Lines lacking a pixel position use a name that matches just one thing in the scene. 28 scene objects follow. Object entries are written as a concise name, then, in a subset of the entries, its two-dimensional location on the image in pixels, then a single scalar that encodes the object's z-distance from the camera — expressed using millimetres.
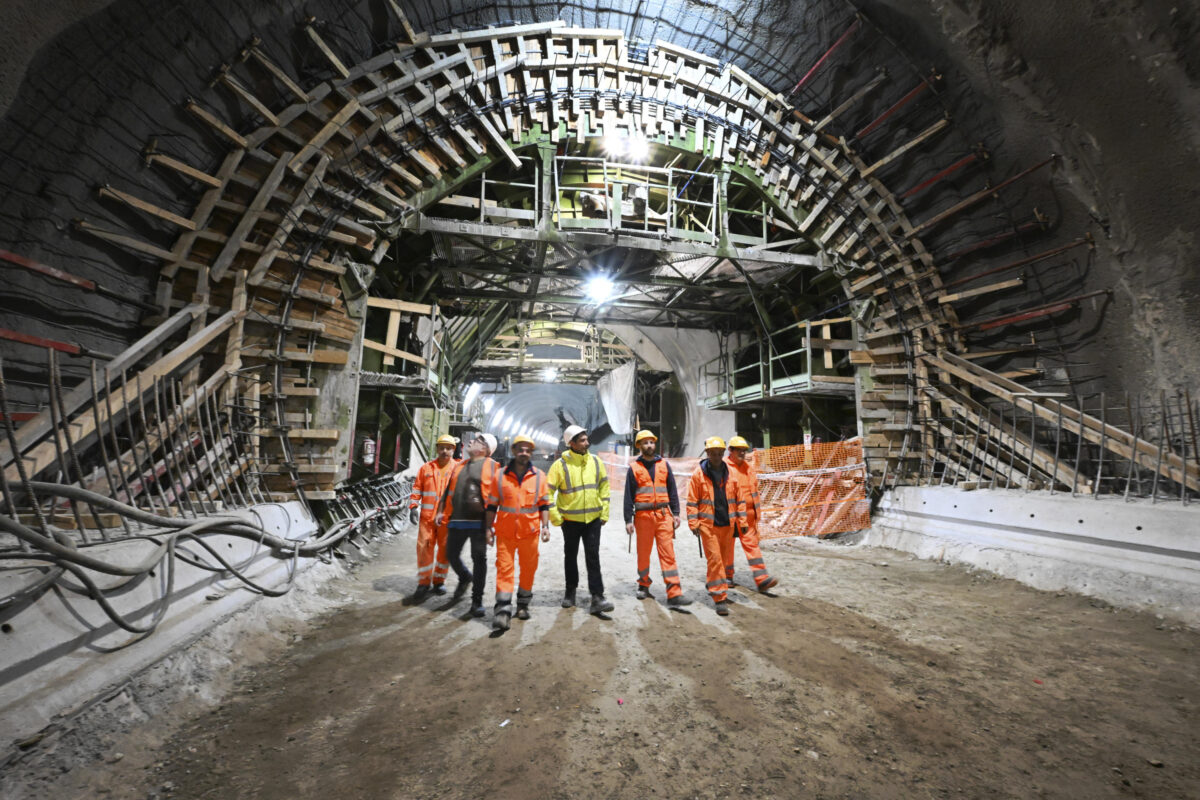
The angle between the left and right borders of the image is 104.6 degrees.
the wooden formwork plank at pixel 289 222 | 5922
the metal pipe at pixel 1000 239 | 6930
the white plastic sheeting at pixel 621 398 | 17344
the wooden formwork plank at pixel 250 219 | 5801
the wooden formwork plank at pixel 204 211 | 5566
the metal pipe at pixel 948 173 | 7179
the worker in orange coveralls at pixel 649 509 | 4785
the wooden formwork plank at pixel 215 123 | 5320
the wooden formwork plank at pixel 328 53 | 6047
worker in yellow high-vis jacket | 4578
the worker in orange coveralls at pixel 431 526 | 5023
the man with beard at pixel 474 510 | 4512
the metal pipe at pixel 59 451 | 2584
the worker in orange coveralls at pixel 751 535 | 5164
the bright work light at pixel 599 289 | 10602
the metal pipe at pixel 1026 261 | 6578
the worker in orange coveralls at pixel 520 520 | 4352
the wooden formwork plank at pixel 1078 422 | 4844
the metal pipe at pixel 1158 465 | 4539
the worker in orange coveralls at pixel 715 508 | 4730
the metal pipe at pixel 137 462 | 3387
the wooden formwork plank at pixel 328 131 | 6219
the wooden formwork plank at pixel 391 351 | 6840
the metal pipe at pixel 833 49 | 7156
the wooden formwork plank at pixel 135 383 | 3346
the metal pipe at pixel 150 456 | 3589
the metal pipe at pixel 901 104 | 7099
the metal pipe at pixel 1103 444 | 4950
